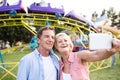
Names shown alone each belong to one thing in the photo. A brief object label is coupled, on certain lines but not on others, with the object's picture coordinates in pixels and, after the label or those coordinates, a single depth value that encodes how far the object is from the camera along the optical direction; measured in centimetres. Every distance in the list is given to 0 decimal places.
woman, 93
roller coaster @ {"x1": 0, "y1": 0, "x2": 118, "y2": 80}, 311
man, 102
